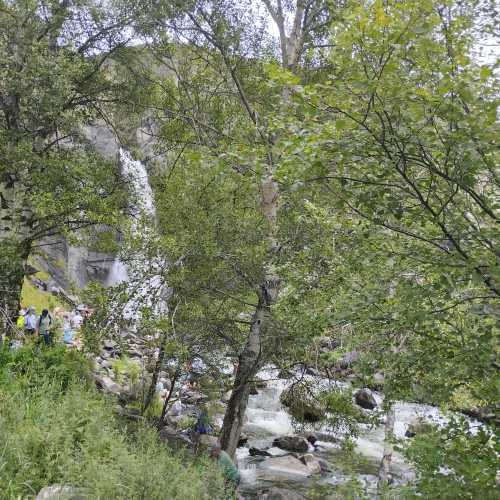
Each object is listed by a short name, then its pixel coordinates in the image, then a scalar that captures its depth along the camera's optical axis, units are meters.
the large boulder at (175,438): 12.71
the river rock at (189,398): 20.42
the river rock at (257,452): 16.89
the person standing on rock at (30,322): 18.08
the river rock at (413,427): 18.07
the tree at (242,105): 11.18
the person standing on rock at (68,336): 18.75
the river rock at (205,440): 12.34
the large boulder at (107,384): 16.55
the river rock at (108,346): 24.86
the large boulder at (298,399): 11.91
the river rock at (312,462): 15.80
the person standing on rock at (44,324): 15.88
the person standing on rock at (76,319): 24.63
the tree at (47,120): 11.11
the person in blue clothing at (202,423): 13.10
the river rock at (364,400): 22.31
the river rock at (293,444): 18.02
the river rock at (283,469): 14.99
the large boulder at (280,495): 12.15
